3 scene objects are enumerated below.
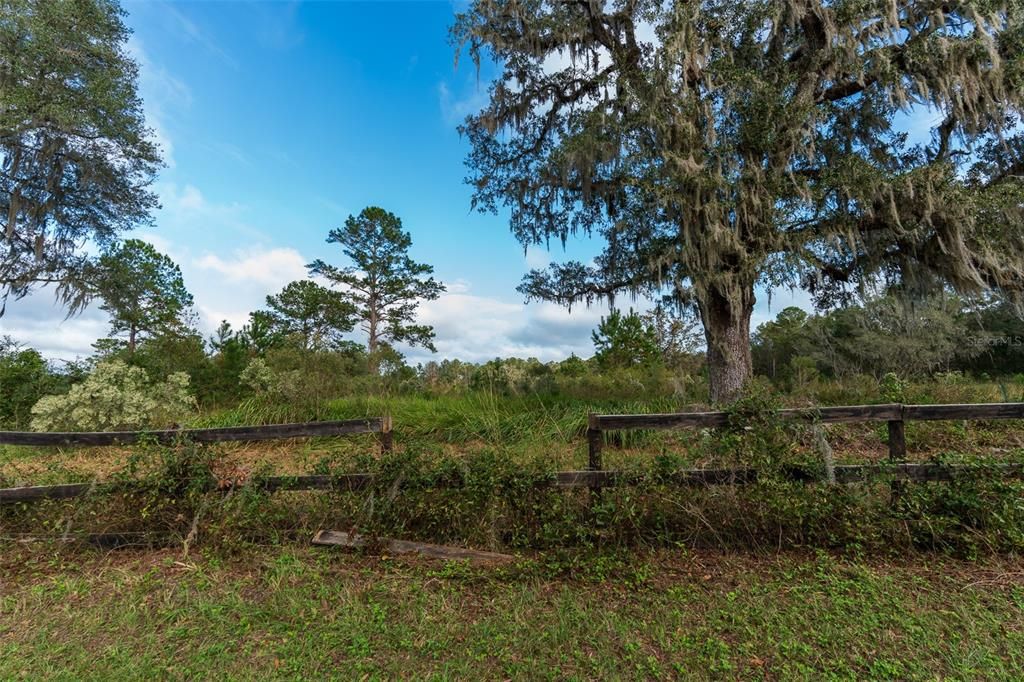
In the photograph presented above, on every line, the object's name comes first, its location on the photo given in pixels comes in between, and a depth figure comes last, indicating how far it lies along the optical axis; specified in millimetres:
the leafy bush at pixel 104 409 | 6520
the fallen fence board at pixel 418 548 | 3096
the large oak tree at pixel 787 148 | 6152
